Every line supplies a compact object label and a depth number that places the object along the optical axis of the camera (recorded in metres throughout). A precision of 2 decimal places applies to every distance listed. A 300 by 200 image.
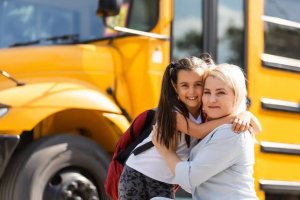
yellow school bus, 4.69
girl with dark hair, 2.96
